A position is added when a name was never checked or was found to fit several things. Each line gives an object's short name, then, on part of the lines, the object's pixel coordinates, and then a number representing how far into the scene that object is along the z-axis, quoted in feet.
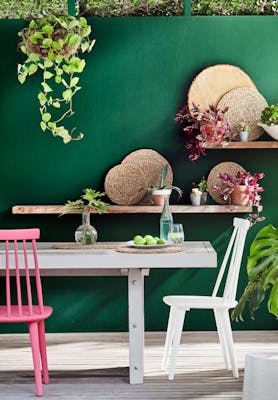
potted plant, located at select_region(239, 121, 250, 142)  18.43
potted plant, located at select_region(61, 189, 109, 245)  15.89
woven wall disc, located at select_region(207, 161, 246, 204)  18.83
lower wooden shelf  18.31
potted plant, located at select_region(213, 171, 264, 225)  18.28
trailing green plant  16.29
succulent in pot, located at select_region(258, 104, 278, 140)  18.06
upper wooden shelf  18.24
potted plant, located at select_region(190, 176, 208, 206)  18.49
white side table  10.77
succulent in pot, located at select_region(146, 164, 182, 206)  18.33
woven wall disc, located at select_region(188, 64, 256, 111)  18.79
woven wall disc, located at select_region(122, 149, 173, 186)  18.86
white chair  14.93
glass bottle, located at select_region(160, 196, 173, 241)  15.97
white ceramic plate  15.01
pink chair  13.80
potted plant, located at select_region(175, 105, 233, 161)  18.20
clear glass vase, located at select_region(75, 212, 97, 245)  15.99
